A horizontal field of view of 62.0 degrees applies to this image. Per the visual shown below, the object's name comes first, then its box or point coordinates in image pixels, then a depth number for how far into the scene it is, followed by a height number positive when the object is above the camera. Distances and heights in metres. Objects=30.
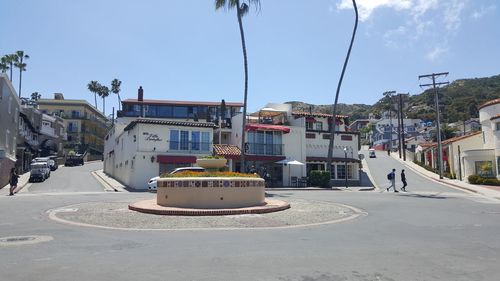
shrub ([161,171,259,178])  16.56 +0.21
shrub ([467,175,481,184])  36.91 +0.01
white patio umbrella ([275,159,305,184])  39.88 +1.69
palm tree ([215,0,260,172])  32.34 +13.25
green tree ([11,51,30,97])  78.31 +22.28
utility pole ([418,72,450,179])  41.57 +8.96
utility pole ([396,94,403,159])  66.35 +10.44
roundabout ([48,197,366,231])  12.36 -1.28
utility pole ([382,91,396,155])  83.76 +14.83
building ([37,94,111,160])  86.84 +13.03
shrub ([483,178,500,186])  35.28 -0.16
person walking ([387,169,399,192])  31.62 +0.22
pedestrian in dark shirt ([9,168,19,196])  26.43 +0.10
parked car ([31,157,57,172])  48.90 +2.39
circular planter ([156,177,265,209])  16.03 -0.48
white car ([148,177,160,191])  30.71 -0.36
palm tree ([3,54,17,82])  75.69 +22.19
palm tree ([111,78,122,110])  99.69 +22.57
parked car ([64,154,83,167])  65.09 +3.19
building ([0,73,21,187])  33.38 +4.99
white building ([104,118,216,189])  35.19 +2.95
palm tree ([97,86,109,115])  104.62 +22.25
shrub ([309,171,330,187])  39.16 +0.15
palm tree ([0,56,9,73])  74.38 +20.93
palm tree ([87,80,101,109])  104.17 +23.48
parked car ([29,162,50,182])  39.06 +0.80
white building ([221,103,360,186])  41.78 +3.42
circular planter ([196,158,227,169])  18.52 +0.75
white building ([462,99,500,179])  37.84 +2.67
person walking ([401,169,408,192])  32.06 +0.03
